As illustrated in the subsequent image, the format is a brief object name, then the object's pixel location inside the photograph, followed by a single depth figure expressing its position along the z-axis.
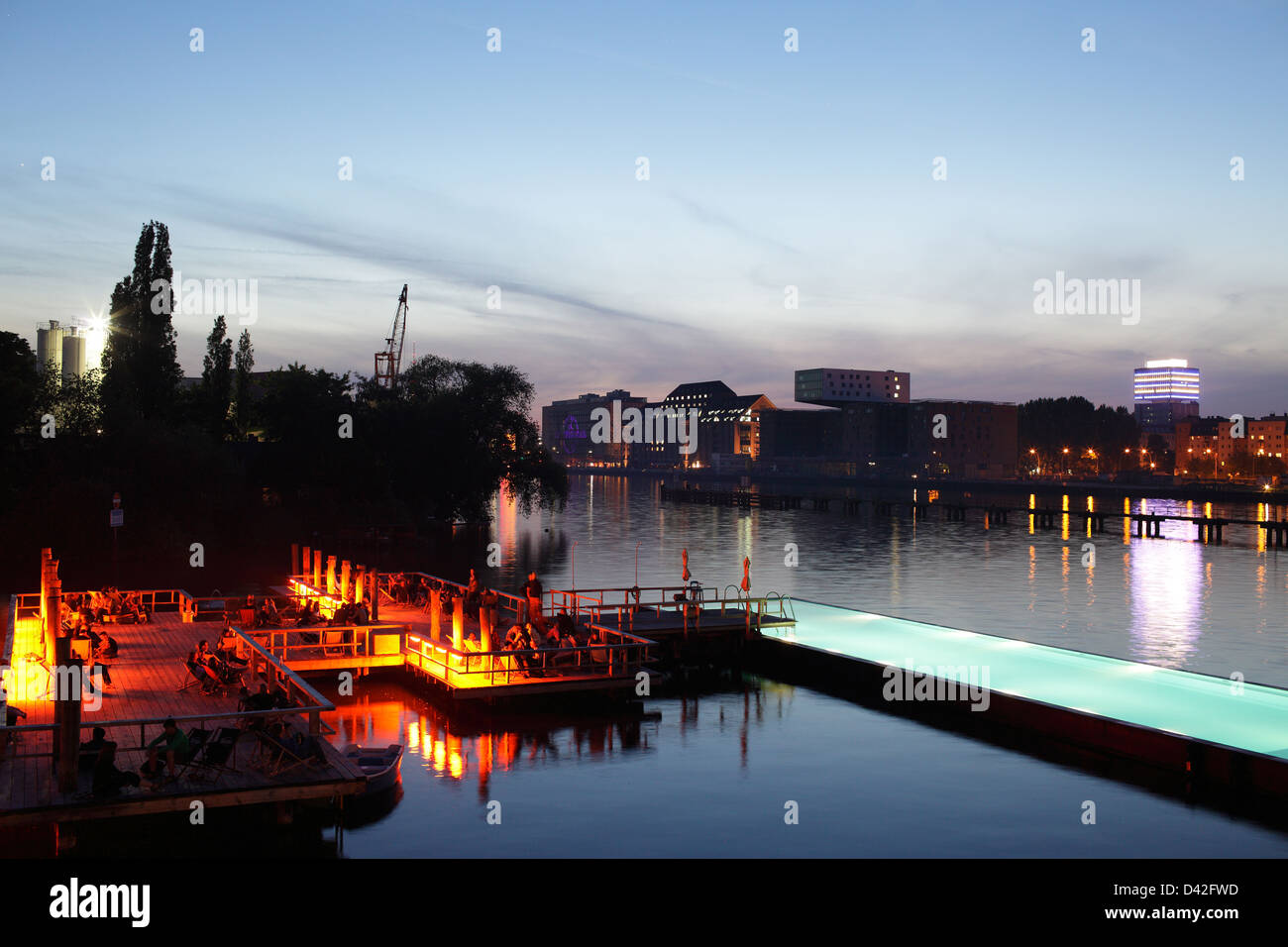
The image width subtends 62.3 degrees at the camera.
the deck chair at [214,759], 18.31
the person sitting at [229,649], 26.38
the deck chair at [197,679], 25.03
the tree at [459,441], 96.00
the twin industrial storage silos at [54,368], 80.94
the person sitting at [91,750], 18.34
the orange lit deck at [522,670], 29.52
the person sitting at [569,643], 31.44
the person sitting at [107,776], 17.05
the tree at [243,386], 112.19
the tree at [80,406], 73.75
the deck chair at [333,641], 33.00
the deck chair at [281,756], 18.62
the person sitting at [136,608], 35.72
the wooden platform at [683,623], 38.06
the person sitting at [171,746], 17.94
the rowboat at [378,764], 22.77
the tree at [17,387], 65.44
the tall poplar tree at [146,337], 80.56
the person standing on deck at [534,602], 33.78
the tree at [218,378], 96.62
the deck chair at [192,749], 18.11
